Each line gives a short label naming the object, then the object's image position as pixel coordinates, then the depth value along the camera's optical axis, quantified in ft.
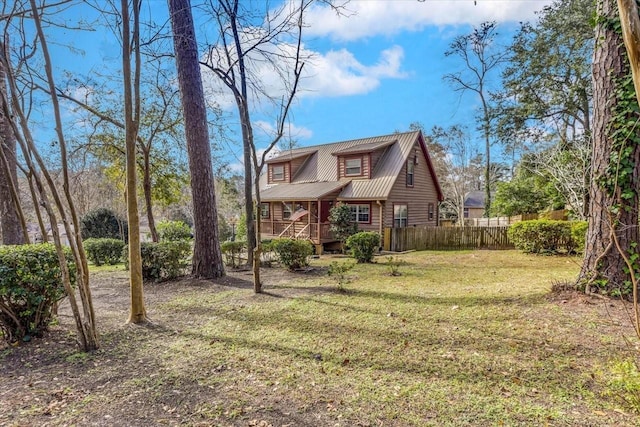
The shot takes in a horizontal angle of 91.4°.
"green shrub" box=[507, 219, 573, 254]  35.87
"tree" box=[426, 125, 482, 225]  90.74
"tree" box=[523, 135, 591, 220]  41.14
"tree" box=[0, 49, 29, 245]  18.83
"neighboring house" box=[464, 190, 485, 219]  122.41
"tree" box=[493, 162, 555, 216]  65.82
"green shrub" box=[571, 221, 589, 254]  32.96
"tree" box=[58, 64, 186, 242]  33.29
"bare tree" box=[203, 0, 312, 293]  20.94
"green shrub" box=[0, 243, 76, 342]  11.48
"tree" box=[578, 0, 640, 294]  14.32
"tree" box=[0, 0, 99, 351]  10.91
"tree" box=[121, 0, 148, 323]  13.19
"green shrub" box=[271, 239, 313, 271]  28.14
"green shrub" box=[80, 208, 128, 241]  52.31
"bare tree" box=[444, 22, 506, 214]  73.72
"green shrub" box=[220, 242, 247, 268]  31.99
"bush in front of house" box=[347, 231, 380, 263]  32.24
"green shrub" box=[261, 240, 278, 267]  31.36
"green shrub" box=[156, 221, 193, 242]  43.28
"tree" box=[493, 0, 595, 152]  52.34
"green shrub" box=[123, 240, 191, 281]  24.86
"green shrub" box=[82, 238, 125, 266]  39.55
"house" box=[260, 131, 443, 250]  52.34
